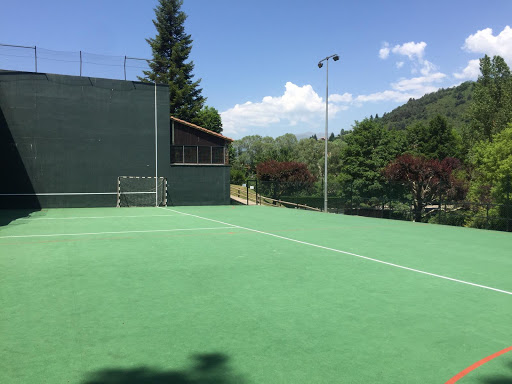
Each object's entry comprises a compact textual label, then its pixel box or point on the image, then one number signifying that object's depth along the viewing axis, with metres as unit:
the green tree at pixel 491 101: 39.56
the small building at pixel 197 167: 29.58
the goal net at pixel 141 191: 27.42
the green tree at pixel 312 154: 87.38
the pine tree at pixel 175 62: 47.91
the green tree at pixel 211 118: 57.28
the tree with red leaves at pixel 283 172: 49.28
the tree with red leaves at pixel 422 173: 34.25
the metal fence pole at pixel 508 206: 15.20
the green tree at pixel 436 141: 49.44
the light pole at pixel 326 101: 24.31
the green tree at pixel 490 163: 24.80
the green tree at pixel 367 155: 46.72
